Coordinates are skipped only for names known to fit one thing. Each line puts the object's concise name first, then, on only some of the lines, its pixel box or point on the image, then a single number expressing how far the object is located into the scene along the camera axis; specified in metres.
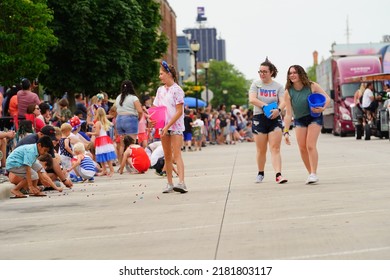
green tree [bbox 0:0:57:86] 29.33
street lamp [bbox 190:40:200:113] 58.38
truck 47.91
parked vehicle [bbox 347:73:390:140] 37.25
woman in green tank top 16.17
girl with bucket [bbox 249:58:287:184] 16.70
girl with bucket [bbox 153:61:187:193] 15.30
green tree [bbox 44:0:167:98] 50.22
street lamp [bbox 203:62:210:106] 73.94
